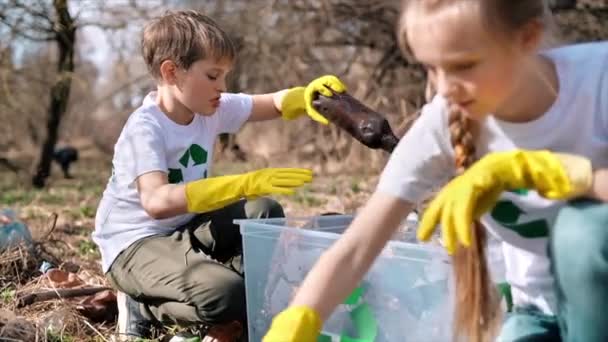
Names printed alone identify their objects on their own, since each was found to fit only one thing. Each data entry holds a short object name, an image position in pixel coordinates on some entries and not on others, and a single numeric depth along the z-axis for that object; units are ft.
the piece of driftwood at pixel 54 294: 7.70
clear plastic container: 5.35
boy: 6.73
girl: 4.16
